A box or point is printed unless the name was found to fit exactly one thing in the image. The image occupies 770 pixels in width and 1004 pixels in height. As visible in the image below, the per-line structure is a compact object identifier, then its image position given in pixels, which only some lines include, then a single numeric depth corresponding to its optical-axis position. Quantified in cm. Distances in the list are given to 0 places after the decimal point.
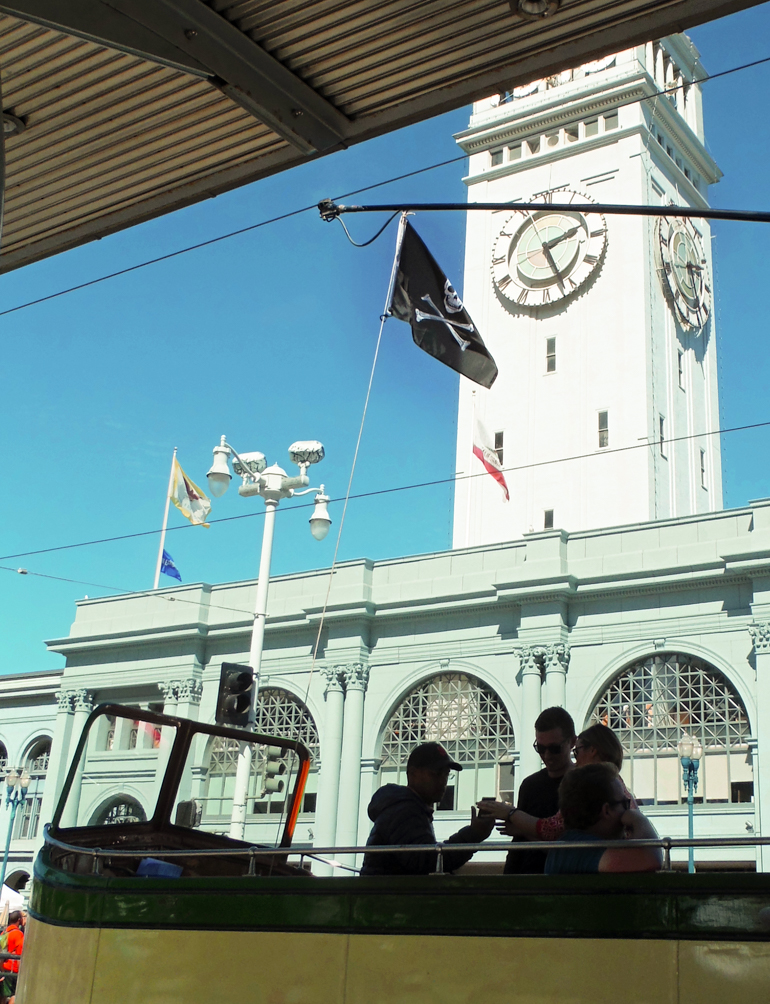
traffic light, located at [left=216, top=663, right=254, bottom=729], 1583
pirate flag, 1385
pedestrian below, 1434
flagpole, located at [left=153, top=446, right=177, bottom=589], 3753
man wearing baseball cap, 511
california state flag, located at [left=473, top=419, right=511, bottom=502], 3584
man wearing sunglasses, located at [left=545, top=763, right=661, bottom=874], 454
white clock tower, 4212
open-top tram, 391
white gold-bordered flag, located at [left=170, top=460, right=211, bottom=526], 3278
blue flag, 3744
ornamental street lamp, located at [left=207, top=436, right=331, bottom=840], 2167
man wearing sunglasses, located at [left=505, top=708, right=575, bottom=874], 586
